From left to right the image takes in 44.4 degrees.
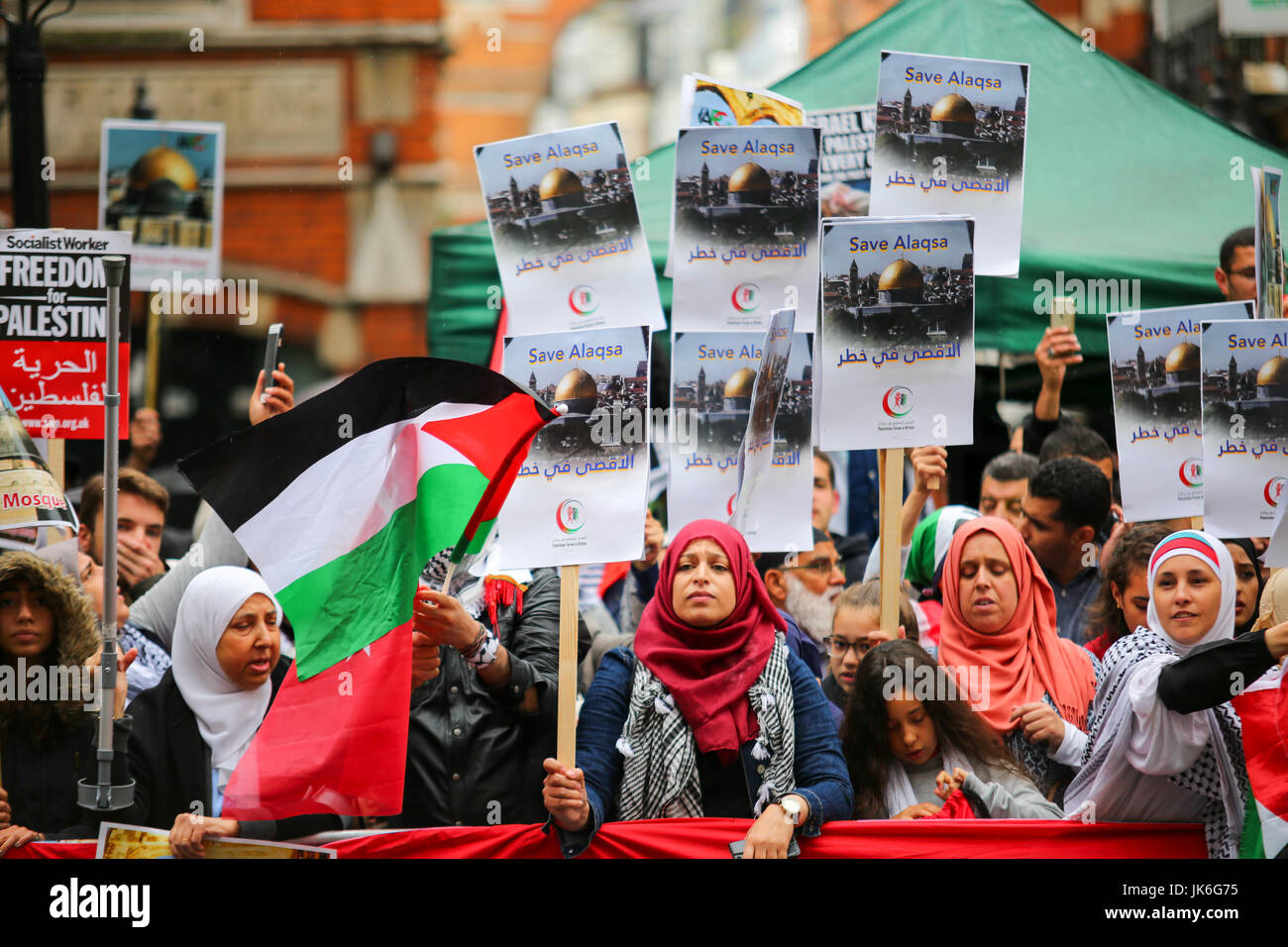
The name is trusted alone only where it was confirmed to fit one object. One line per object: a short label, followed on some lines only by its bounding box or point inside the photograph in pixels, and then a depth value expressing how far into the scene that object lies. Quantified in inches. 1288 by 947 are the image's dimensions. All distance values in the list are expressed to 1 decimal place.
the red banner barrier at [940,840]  146.8
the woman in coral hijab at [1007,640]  161.2
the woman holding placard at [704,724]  146.5
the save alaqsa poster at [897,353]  171.9
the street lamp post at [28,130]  231.9
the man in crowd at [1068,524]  185.6
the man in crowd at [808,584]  205.3
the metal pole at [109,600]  146.6
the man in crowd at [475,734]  157.5
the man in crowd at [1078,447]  198.5
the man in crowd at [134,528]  196.4
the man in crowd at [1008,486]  199.0
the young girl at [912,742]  153.2
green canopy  235.6
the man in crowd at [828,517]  222.1
